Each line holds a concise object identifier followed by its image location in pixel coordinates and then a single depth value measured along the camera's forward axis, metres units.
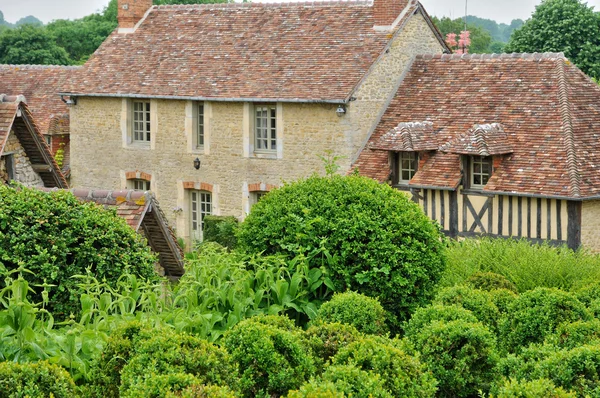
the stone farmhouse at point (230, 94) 42.25
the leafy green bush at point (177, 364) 13.47
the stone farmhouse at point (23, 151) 26.12
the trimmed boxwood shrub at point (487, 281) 23.10
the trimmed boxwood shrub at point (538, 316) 19.08
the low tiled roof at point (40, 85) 52.78
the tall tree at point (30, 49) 97.89
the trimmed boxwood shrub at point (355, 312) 18.62
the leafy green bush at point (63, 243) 18.77
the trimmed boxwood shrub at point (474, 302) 19.89
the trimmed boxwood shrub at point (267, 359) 15.15
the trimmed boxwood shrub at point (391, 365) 14.85
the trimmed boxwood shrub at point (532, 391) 13.77
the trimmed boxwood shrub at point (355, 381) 13.92
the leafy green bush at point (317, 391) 12.91
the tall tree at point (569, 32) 63.78
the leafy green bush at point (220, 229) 42.46
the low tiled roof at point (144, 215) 22.06
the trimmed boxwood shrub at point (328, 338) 16.30
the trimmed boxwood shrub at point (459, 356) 17.36
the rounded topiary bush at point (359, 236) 21.14
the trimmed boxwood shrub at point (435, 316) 18.42
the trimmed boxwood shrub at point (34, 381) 12.94
